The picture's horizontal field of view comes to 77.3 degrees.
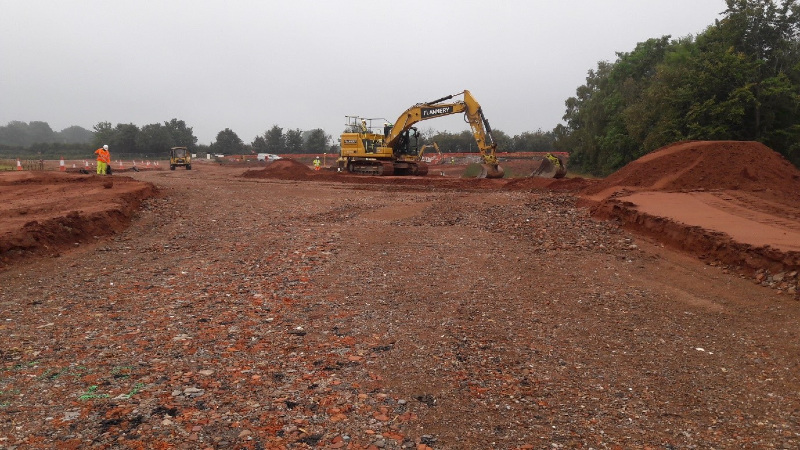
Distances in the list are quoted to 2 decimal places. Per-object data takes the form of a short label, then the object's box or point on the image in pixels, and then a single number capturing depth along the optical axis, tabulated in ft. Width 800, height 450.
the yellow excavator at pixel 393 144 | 76.54
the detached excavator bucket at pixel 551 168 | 68.80
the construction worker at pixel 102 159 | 65.05
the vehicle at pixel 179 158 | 123.34
